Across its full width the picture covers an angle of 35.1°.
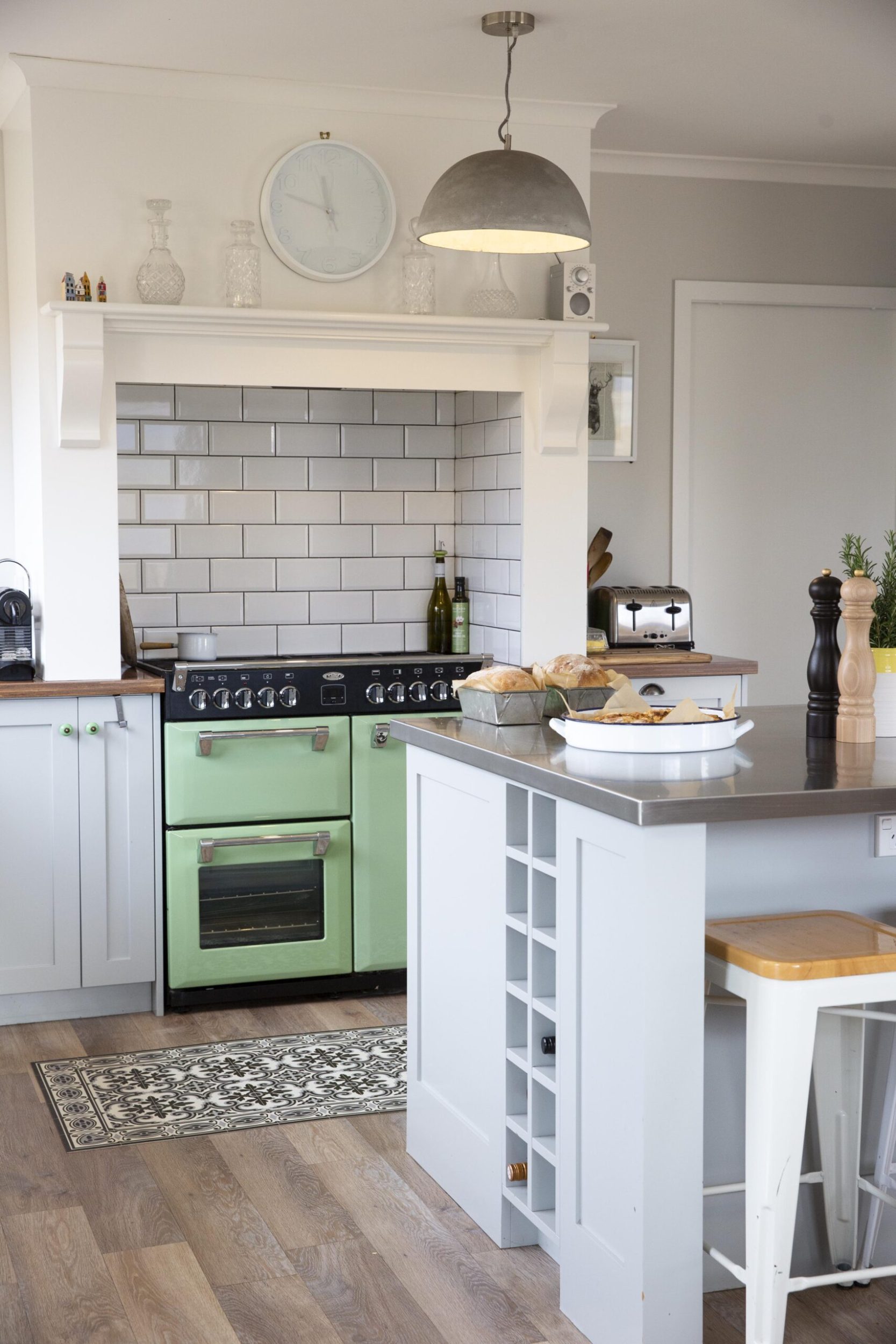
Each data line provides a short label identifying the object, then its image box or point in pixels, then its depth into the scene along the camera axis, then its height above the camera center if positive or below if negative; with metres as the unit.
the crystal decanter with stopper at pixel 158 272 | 3.80 +0.70
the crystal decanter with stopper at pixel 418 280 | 4.03 +0.73
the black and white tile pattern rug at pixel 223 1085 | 3.27 -1.35
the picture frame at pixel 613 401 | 4.88 +0.47
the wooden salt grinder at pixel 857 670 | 2.63 -0.25
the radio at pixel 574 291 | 4.14 +0.72
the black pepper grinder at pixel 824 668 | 2.68 -0.25
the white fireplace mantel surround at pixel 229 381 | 3.80 +0.43
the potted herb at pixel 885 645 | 2.76 -0.21
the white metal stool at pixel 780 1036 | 2.07 -0.73
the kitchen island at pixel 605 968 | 2.10 -0.73
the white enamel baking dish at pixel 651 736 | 2.45 -0.34
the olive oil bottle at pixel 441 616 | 4.64 -0.26
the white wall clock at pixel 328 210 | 3.94 +0.91
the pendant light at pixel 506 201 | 2.78 +0.67
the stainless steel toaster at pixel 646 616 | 4.63 -0.26
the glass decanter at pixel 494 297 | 4.10 +0.69
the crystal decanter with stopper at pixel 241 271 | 3.87 +0.72
